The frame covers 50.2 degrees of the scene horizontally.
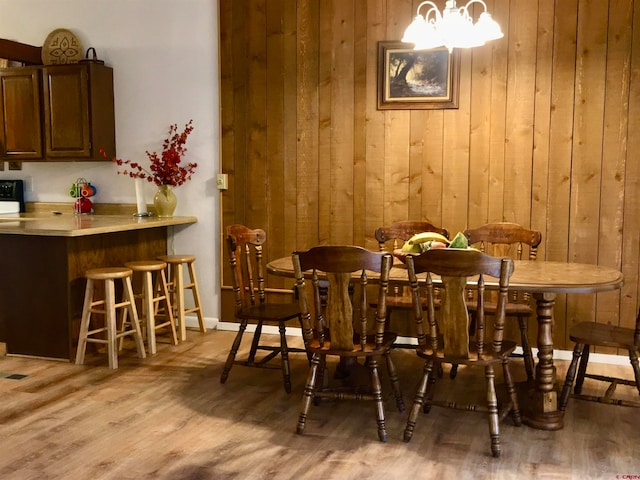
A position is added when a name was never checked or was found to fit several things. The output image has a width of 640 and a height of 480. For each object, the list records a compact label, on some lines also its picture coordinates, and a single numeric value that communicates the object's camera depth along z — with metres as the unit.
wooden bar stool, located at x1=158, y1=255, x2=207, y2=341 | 4.66
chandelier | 3.10
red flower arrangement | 4.96
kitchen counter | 4.16
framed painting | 4.38
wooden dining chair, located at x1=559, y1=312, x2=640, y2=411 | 3.10
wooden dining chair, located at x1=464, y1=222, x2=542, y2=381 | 3.60
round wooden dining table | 2.87
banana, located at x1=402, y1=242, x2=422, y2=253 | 3.32
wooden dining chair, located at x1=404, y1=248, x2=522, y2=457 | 2.67
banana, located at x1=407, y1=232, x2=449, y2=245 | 3.34
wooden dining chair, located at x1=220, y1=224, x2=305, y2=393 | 3.57
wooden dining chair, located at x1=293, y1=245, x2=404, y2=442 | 2.82
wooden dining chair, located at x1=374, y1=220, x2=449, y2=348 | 4.07
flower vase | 4.99
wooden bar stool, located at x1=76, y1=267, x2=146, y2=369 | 4.02
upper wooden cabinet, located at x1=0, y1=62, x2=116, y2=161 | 5.09
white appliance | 5.64
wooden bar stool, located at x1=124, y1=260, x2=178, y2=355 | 4.33
